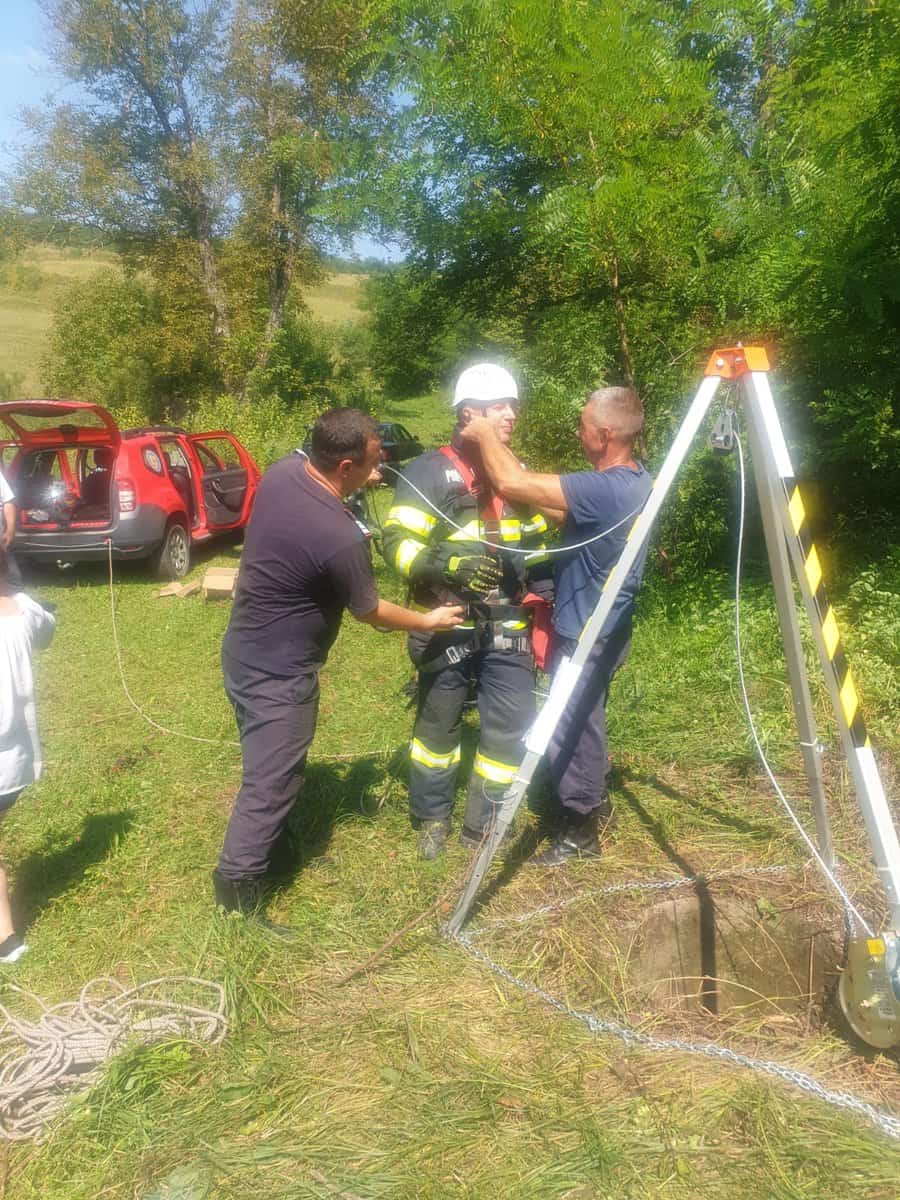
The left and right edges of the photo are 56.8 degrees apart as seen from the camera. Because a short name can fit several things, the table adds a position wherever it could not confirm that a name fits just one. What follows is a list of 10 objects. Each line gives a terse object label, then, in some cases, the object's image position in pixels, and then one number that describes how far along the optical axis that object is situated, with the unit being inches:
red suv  338.6
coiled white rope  96.3
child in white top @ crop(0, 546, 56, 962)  117.0
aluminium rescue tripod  97.5
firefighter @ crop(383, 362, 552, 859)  134.8
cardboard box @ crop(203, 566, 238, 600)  331.9
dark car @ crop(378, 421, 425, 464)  790.5
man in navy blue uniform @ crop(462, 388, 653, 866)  121.3
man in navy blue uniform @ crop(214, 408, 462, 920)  117.6
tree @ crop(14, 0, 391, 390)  775.1
